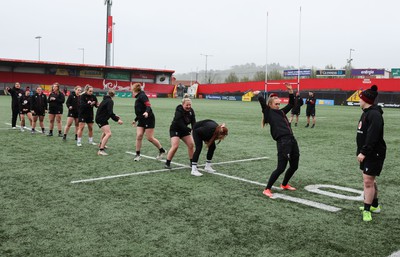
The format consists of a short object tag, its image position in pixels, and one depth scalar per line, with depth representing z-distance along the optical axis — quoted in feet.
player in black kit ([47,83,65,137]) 45.06
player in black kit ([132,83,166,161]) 30.50
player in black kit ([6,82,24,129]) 51.31
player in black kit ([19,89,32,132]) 50.14
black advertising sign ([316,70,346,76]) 268.99
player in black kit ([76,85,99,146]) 37.73
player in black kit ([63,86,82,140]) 41.93
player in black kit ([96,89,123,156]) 34.17
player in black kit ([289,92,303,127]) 64.30
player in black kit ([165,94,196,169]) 27.17
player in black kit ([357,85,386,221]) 16.81
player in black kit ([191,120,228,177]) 25.59
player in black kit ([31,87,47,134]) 46.91
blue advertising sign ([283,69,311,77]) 253.90
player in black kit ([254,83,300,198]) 21.43
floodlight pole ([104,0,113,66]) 237.86
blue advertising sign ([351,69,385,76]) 254.47
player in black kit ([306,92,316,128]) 62.90
